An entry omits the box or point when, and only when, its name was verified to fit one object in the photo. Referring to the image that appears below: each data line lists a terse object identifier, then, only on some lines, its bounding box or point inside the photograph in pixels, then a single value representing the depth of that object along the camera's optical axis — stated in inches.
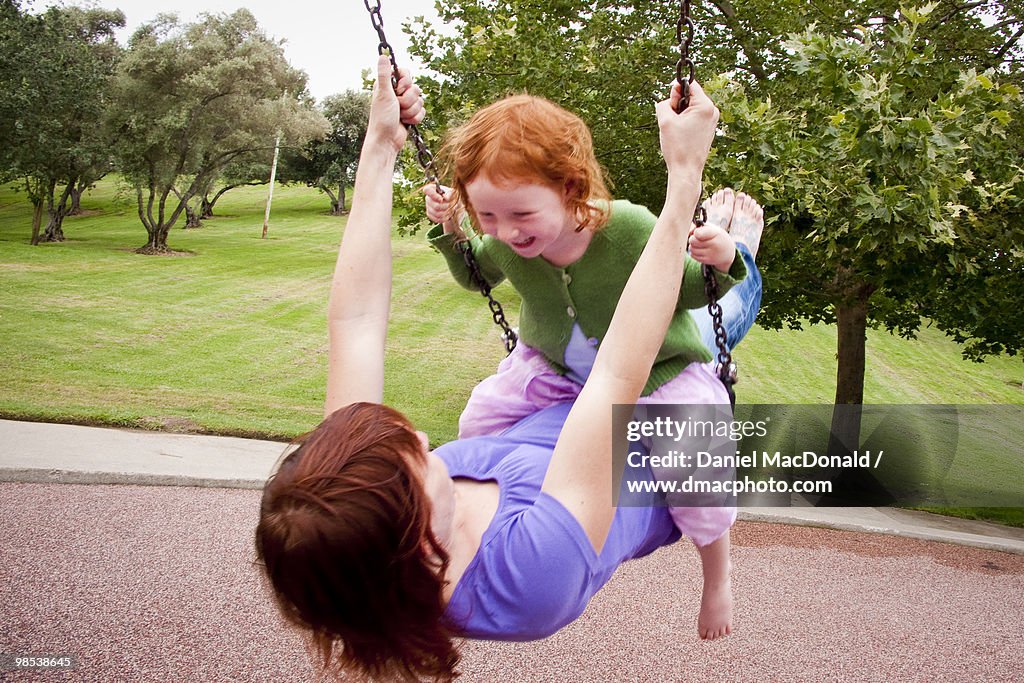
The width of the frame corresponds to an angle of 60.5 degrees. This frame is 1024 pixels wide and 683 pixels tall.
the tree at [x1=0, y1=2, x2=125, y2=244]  675.4
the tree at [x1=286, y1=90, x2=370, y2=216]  1178.0
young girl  61.2
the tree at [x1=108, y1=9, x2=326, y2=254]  775.7
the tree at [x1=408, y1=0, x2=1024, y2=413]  189.0
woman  45.9
